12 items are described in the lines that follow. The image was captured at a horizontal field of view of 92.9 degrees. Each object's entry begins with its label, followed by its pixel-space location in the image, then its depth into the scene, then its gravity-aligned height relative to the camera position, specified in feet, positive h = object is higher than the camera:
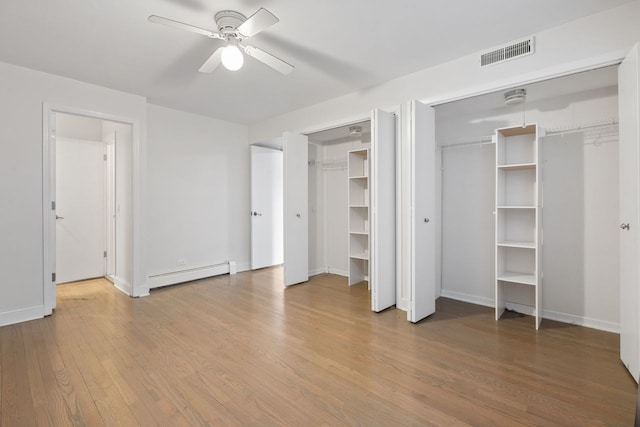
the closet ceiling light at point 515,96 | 9.39 +3.66
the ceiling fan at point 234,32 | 6.31 +4.00
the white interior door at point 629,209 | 6.11 +0.06
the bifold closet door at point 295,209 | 14.19 +0.13
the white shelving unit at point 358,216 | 14.49 -0.20
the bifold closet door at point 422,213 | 9.61 -0.04
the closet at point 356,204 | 10.57 +0.38
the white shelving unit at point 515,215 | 10.08 -0.11
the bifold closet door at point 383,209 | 10.46 +0.10
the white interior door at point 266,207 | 17.22 +0.28
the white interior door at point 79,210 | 14.56 +0.09
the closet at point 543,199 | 9.22 +0.44
